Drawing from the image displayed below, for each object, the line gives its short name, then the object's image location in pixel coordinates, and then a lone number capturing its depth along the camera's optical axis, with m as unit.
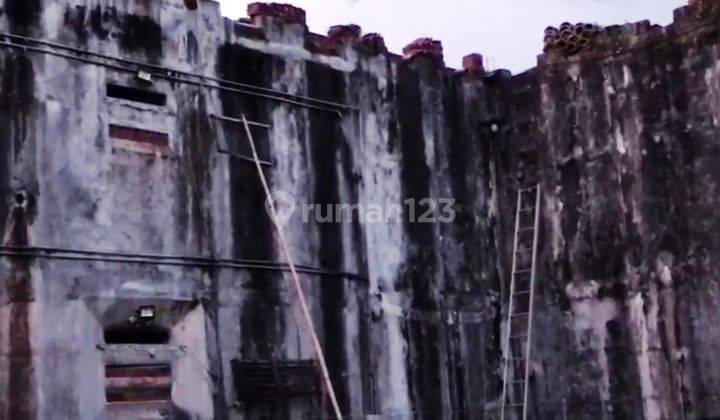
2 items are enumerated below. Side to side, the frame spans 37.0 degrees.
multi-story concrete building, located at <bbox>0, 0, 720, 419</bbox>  10.02
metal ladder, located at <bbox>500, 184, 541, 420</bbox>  13.23
